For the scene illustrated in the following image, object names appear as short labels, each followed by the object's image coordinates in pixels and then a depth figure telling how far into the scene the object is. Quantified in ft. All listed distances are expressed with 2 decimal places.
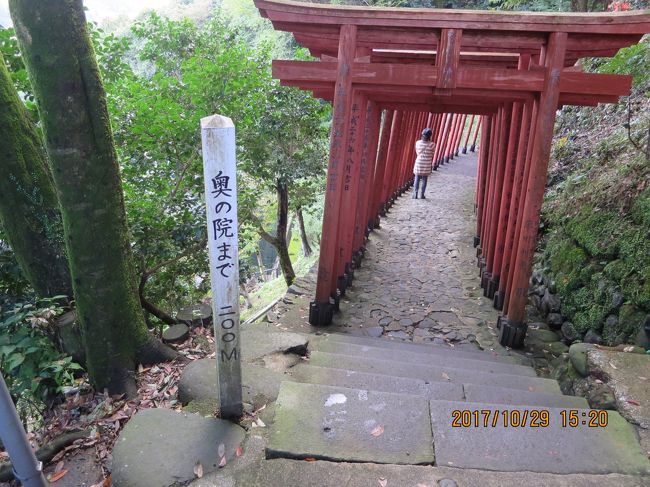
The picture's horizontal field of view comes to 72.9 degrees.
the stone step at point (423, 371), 12.39
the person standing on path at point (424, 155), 37.14
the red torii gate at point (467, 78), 13.79
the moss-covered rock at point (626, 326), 14.02
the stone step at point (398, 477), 7.17
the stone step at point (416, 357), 14.15
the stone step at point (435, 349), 15.97
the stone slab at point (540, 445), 7.61
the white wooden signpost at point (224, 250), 7.06
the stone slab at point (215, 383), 10.03
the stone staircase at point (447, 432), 7.68
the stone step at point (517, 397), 10.26
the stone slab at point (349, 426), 7.75
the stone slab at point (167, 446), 7.76
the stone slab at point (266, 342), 12.40
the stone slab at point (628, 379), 8.85
